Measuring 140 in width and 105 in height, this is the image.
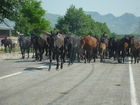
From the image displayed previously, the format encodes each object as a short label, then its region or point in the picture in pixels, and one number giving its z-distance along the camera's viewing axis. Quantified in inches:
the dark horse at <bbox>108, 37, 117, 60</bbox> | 1289.4
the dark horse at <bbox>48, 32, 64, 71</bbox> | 835.1
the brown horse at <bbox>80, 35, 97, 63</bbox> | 1128.2
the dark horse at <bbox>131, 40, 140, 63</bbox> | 1195.3
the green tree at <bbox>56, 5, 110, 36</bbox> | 3491.1
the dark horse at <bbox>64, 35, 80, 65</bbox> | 923.8
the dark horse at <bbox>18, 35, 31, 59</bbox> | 1314.0
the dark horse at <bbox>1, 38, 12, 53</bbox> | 1852.4
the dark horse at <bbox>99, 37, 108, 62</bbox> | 1227.9
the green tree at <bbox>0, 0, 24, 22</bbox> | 1022.8
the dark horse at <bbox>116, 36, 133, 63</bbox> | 1210.6
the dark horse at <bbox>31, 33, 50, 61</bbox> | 1101.7
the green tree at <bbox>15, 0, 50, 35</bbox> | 2630.2
